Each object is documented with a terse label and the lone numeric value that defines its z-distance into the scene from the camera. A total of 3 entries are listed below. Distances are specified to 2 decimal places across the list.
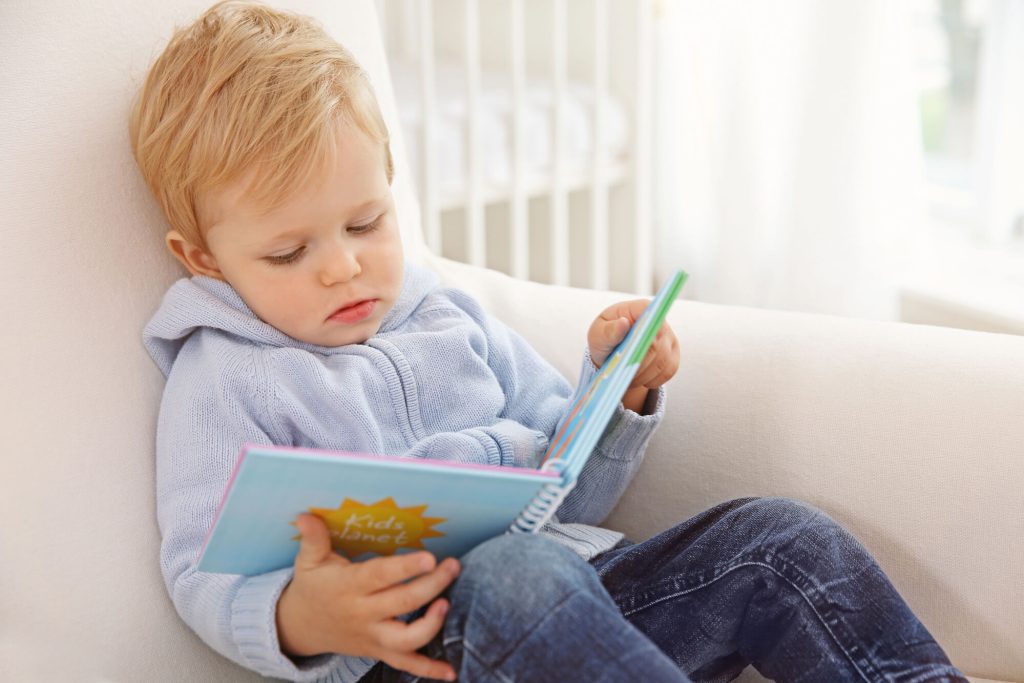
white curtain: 1.84
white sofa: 0.77
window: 1.93
